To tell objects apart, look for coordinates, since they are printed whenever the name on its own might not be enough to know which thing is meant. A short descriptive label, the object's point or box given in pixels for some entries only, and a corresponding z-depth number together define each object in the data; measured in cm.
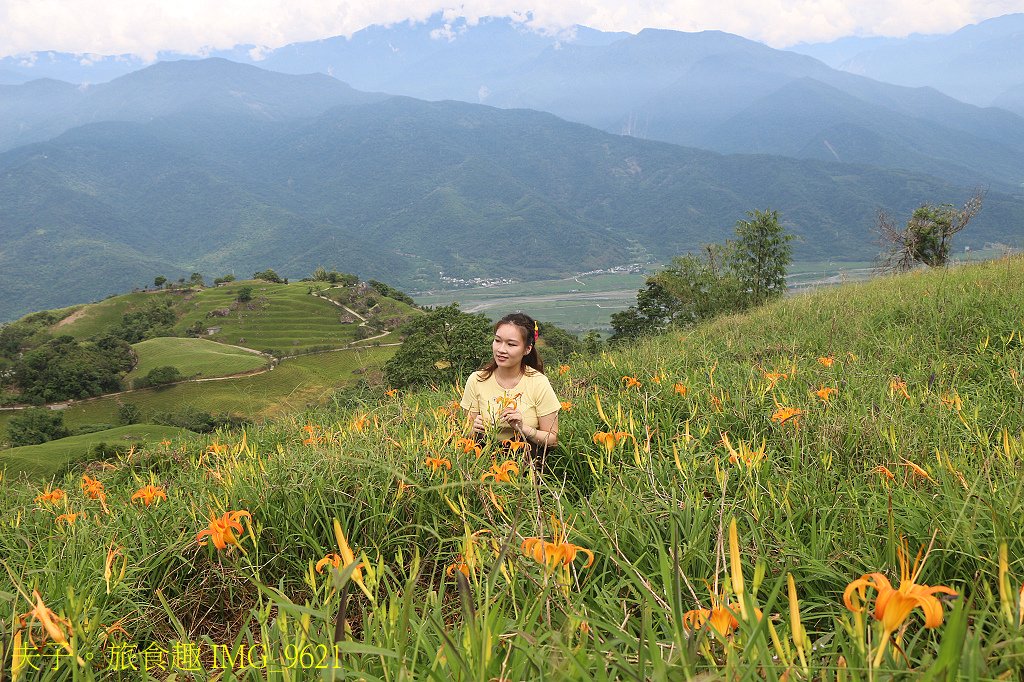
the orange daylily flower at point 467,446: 235
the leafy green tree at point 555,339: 4449
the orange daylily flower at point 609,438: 208
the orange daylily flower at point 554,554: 108
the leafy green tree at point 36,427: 3838
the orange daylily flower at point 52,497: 236
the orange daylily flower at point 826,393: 270
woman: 290
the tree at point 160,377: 6019
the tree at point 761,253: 3644
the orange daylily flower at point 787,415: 238
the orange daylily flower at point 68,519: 209
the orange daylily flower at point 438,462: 212
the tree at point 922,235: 2425
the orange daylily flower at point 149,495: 203
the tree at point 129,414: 5244
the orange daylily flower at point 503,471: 185
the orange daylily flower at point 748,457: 190
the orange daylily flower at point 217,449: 299
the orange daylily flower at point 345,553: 103
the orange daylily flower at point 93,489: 242
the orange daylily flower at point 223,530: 150
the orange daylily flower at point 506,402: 286
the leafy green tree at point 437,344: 2356
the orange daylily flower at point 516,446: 238
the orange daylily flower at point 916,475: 184
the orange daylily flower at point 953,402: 242
